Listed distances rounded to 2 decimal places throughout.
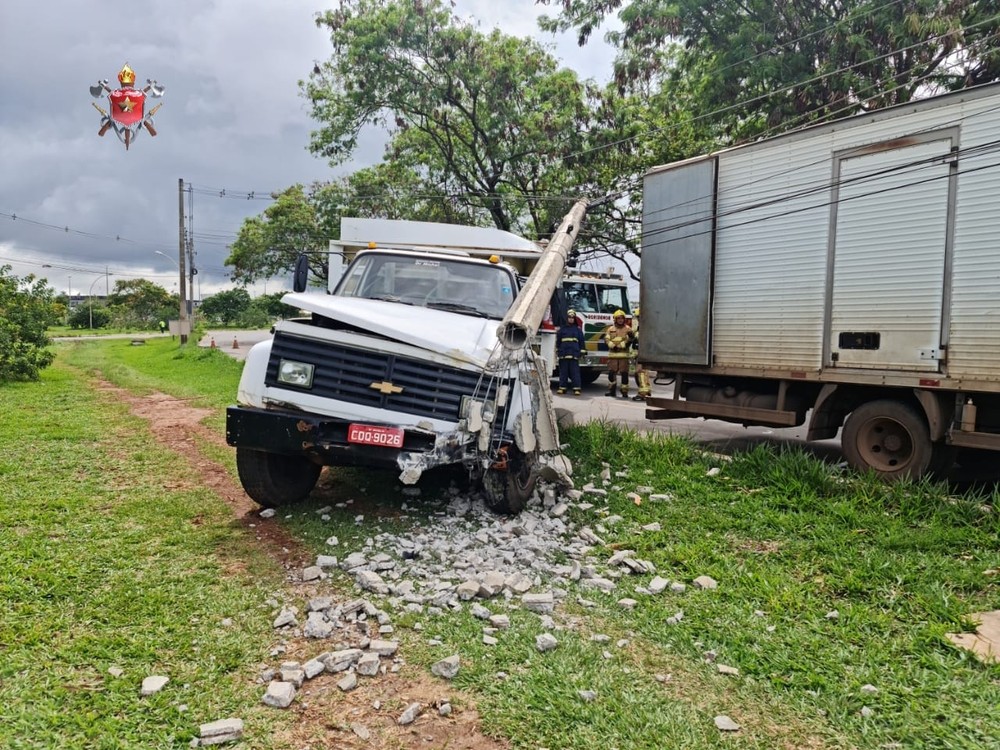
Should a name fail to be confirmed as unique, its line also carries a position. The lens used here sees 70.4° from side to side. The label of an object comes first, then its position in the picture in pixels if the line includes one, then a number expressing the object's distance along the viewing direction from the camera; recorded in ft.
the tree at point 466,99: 63.77
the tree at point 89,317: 213.87
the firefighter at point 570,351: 47.65
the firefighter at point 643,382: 42.80
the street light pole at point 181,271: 94.94
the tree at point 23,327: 49.93
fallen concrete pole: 15.89
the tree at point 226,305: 209.56
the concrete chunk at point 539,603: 12.43
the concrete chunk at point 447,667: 10.21
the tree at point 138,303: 209.87
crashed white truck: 15.14
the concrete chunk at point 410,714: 9.14
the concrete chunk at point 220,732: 8.55
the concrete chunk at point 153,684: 9.49
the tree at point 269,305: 186.58
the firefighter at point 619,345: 46.09
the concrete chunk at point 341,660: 10.28
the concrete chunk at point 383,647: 10.77
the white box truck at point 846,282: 19.75
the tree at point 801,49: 37.86
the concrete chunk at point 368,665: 10.27
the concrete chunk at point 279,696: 9.37
